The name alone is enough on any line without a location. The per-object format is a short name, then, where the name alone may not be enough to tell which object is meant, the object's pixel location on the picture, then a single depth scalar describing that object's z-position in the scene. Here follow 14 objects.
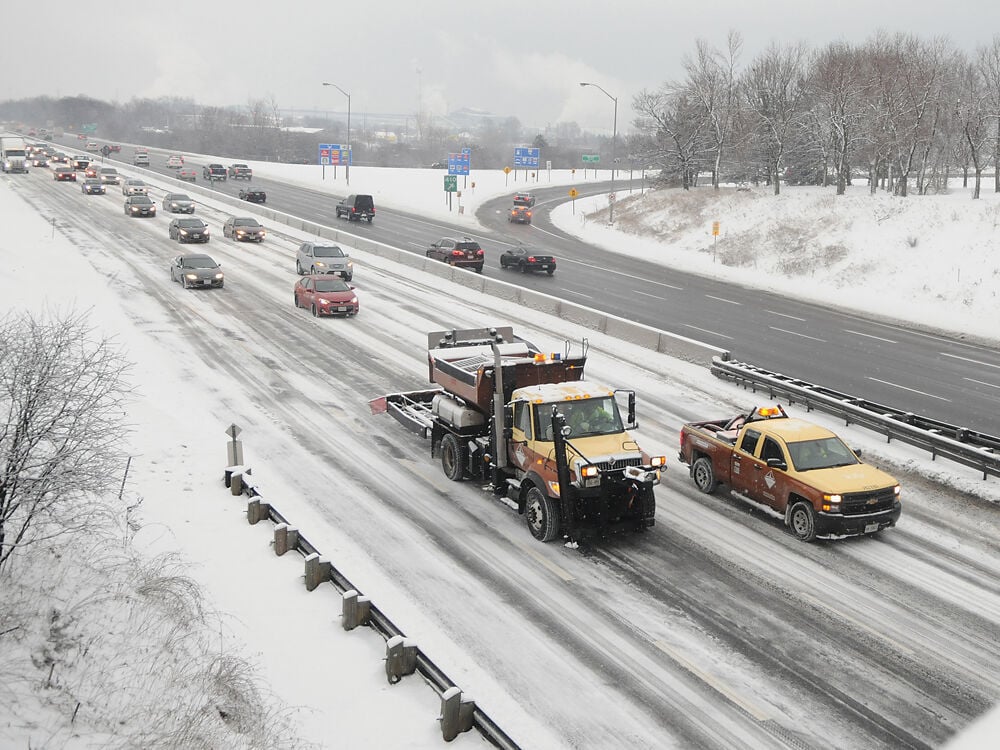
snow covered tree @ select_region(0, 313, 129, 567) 11.66
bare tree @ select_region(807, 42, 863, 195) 53.78
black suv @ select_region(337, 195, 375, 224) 64.25
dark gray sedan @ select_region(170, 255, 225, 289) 35.03
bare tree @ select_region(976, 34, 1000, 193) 49.59
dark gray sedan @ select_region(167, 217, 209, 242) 46.44
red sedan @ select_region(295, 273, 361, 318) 31.19
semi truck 86.06
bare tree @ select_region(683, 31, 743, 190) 67.94
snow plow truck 13.62
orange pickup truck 13.99
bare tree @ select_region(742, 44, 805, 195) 61.47
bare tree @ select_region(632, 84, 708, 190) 69.62
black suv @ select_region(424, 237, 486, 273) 44.31
